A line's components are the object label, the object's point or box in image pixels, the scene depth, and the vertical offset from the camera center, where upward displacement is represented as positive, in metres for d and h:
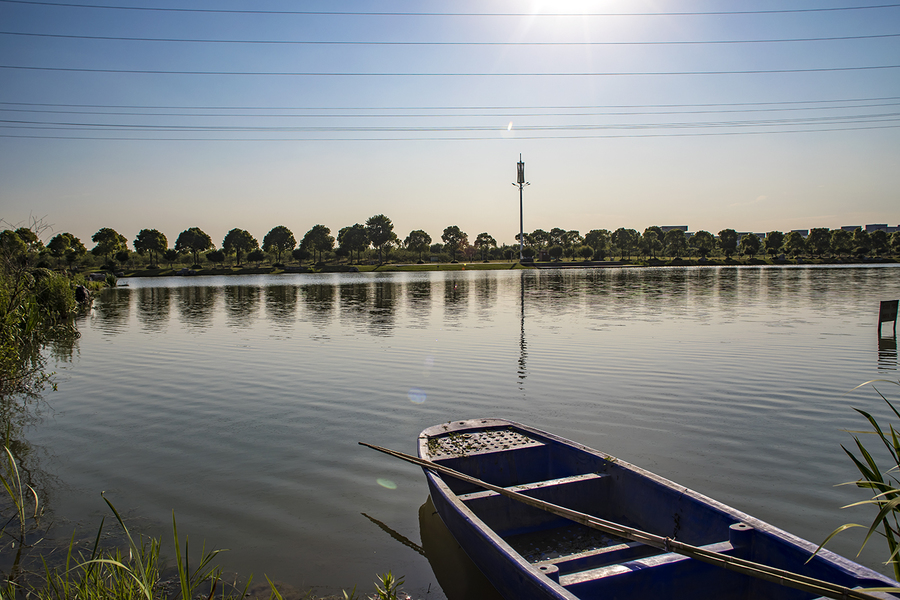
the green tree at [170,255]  106.50 +4.19
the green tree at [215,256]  110.25 +4.09
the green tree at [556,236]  168.00 +12.41
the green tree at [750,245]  129.50 +7.27
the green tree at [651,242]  140.12 +8.71
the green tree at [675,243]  131.01 +8.03
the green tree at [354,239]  131.12 +9.07
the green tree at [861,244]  123.50 +7.00
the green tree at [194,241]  114.12 +7.55
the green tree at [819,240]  126.31 +8.13
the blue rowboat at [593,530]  3.87 -2.30
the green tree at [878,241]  123.69 +7.67
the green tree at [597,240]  149.25 +9.88
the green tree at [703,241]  136.80 +8.85
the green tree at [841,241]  124.00 +7.73
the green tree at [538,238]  160.50 +11.28
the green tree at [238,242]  121.38 +7.74
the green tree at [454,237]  150.25 +11.04
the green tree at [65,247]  92.06 +5.15
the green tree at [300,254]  121.36 +4.92
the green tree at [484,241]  152.65 +9.85
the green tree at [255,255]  115.94 +4.49
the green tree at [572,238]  166.76 +11.65
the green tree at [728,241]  131.50 +8.47
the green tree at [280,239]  126.00 +8.74
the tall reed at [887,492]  2.82 -1.30
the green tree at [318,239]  128.12 +8.86
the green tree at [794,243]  129.38 +7.52
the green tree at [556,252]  127.38 +5.46
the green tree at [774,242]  134.75 +8.22
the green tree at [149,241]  105.62 +6.99
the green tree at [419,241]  148.12 +9.59
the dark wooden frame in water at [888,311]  18.07 -1.31
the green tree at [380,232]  135.25 +11.26
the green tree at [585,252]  130.50 +5.60
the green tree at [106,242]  99.00 +6.48
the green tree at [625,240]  148.38 +9.84
